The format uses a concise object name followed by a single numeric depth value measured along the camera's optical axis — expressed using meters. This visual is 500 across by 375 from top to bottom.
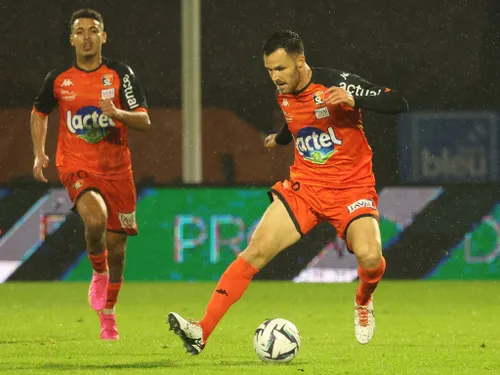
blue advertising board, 39.59
